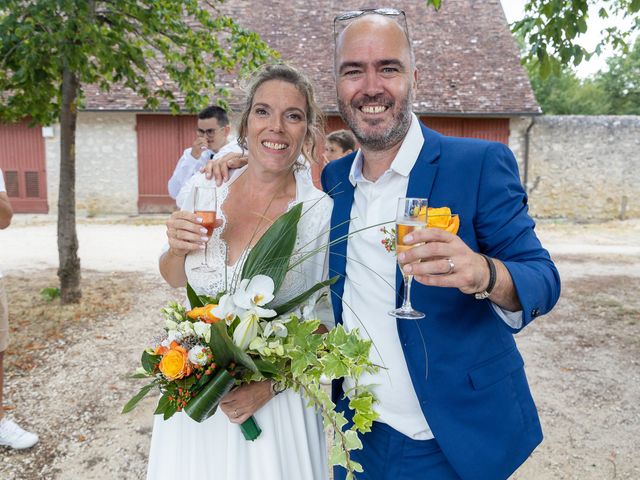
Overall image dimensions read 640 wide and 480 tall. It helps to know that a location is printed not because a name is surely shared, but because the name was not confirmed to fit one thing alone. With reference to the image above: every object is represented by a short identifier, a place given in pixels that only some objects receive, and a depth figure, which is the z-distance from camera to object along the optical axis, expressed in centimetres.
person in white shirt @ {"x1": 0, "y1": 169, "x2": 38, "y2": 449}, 372
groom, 190
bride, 215
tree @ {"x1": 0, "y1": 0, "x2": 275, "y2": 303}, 564
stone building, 1698
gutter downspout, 1734
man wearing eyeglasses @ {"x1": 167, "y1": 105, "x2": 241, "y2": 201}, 703
